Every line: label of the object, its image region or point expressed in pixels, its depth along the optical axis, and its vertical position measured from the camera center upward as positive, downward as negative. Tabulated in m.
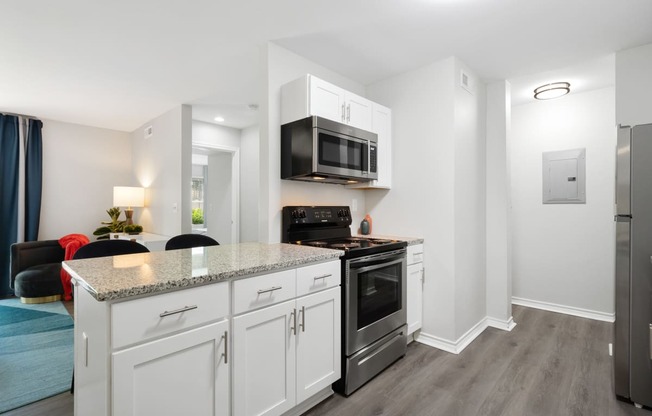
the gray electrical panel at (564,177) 3.55 +0.35
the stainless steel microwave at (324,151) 2.32 +0.43
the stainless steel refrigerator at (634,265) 1.89 -0.35
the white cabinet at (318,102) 2.35 +0.82
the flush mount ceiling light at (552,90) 3.33 +1.25
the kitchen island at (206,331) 1.15 -0.54
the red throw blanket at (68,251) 4.07 -0.56
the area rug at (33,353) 2.07 -1.18
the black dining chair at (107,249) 1.91 -0.26
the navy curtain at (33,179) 4.61 +0.41
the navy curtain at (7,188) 4.43 +0.26
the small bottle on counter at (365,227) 3.18 -0.19
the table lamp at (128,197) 4.77 +0.15
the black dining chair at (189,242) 2.40 -0.26
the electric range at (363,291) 2.06 -0.59
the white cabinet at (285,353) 1.50 -0.76
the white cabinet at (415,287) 2.71 -0.69
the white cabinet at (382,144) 2.95 +0.60
